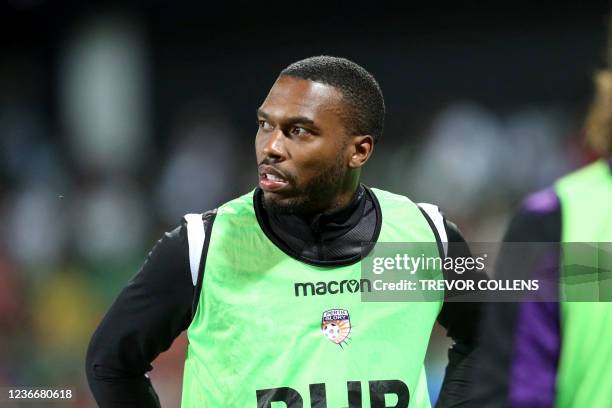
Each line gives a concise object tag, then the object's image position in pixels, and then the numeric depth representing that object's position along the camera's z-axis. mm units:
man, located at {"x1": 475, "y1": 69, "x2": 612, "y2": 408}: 10104
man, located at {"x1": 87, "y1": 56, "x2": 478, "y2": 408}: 10571
